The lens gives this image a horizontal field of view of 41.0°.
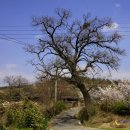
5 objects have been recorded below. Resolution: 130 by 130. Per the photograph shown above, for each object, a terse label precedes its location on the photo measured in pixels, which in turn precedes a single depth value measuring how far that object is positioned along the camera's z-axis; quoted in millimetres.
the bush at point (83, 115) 19345
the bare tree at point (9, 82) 51178
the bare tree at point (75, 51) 19395
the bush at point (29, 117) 13378
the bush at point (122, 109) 19147
